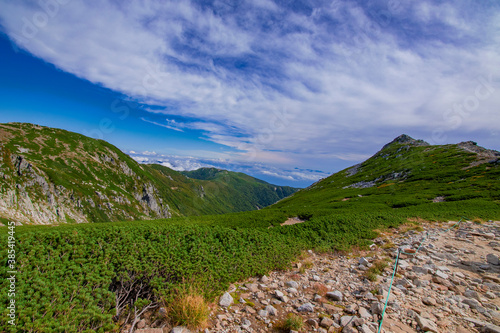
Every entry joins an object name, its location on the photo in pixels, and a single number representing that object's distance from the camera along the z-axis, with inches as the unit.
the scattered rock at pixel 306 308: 272.5
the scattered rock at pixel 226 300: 282.9
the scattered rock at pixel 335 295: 299.6
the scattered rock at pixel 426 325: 217.0
